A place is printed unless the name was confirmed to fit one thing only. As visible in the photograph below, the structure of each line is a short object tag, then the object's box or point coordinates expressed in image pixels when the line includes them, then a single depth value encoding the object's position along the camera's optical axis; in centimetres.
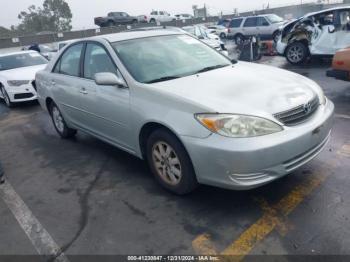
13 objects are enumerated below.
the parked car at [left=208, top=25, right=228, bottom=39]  2782
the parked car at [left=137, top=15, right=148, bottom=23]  3675
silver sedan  288
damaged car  946
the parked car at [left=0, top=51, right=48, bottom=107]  880
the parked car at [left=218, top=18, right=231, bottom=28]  3335
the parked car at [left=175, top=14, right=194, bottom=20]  4454
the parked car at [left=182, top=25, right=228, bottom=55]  1770
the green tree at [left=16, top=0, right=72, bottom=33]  7256
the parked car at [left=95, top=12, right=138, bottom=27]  3444
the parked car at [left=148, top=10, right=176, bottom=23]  3806
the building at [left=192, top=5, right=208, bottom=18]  5226
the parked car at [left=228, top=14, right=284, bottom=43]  2095
